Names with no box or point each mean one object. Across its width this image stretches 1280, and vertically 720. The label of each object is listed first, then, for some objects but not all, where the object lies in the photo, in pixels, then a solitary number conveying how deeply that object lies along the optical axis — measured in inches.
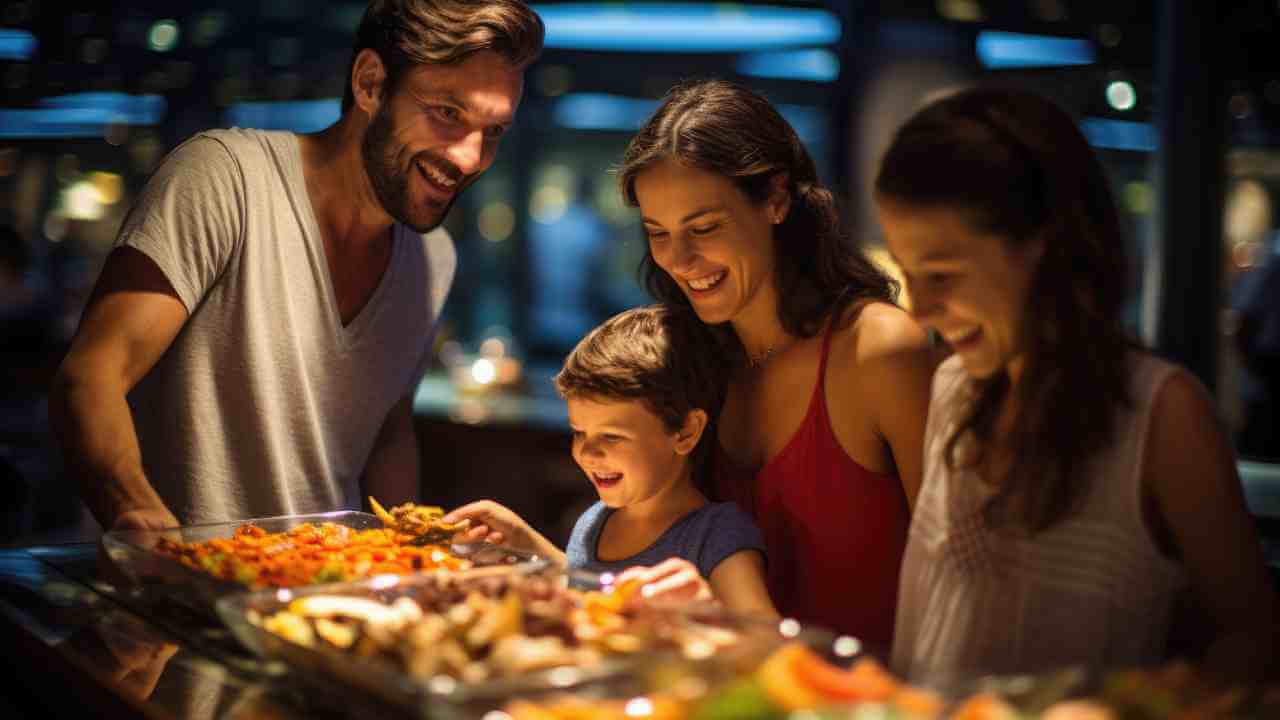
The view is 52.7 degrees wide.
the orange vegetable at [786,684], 43.1
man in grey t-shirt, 90.7
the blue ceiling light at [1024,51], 243.3
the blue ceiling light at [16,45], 293.6
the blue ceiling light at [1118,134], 228.8
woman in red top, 76.5
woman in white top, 52.4
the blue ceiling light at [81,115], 306.7
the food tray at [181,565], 66.2
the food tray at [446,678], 46.2
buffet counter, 56.1
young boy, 79.4
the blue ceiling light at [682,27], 332.8
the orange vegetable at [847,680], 44.7
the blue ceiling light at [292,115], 341.7
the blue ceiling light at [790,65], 344.2
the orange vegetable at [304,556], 67.8
